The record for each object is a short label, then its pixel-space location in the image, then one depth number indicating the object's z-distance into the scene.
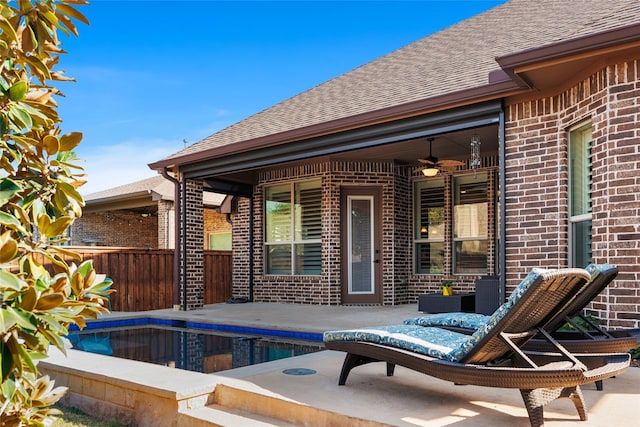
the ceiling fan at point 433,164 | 8.58
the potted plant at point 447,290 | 8.88
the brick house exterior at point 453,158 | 4.98
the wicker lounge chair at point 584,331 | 3.55
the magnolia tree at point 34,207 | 1.57
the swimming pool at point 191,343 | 5.93
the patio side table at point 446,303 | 8.64
